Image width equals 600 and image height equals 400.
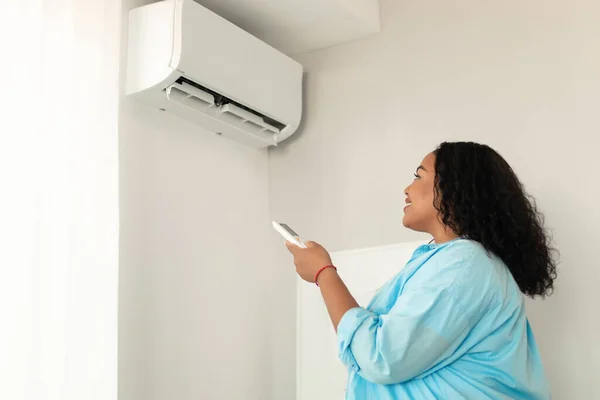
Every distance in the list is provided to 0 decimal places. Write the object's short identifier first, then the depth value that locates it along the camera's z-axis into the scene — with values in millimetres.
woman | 1105
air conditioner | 1678
